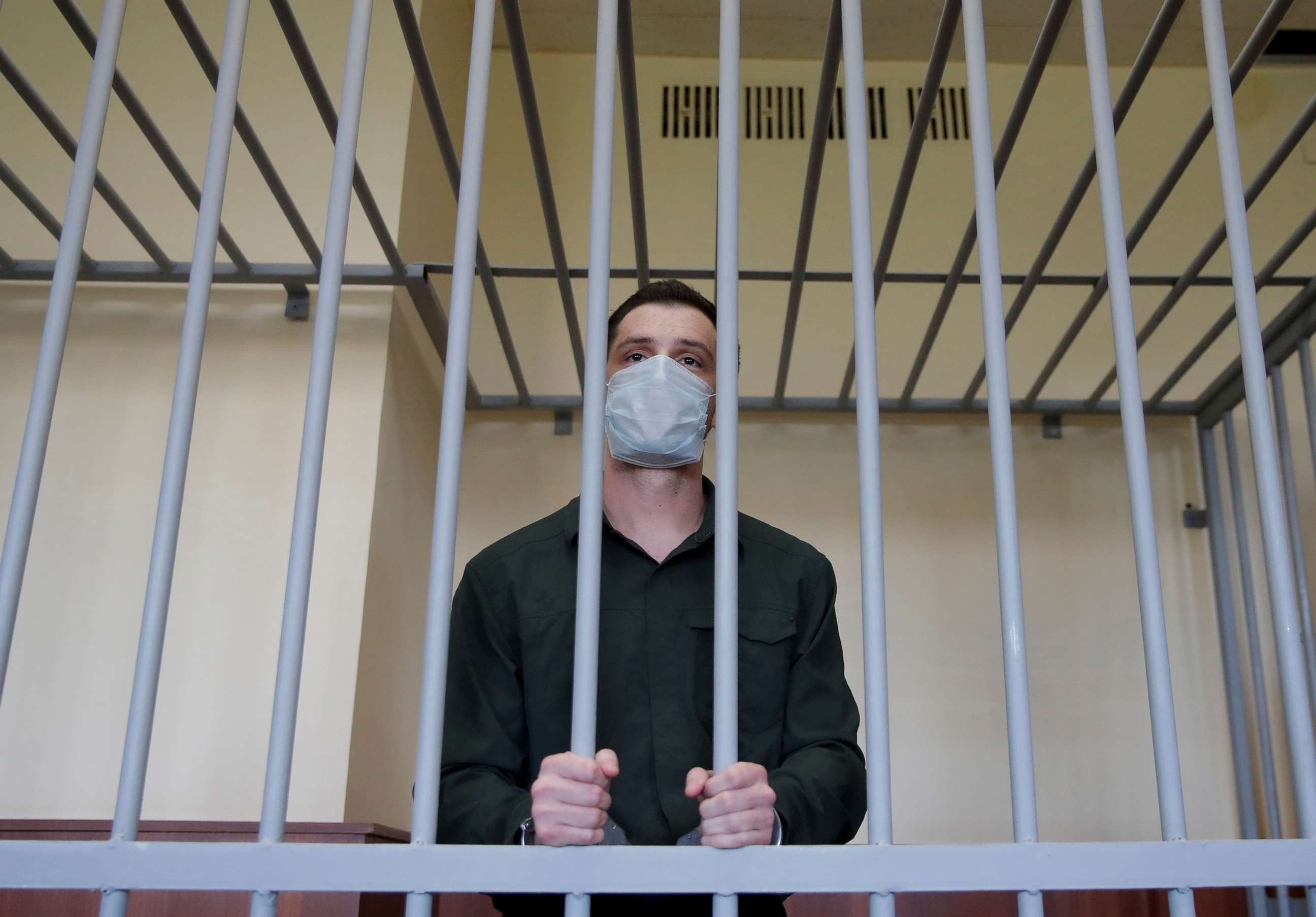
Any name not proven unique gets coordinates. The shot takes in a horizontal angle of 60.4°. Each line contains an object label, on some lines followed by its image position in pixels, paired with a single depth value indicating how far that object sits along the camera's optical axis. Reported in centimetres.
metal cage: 100
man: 146
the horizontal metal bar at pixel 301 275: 233
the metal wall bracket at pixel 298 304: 245
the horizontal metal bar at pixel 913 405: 294
